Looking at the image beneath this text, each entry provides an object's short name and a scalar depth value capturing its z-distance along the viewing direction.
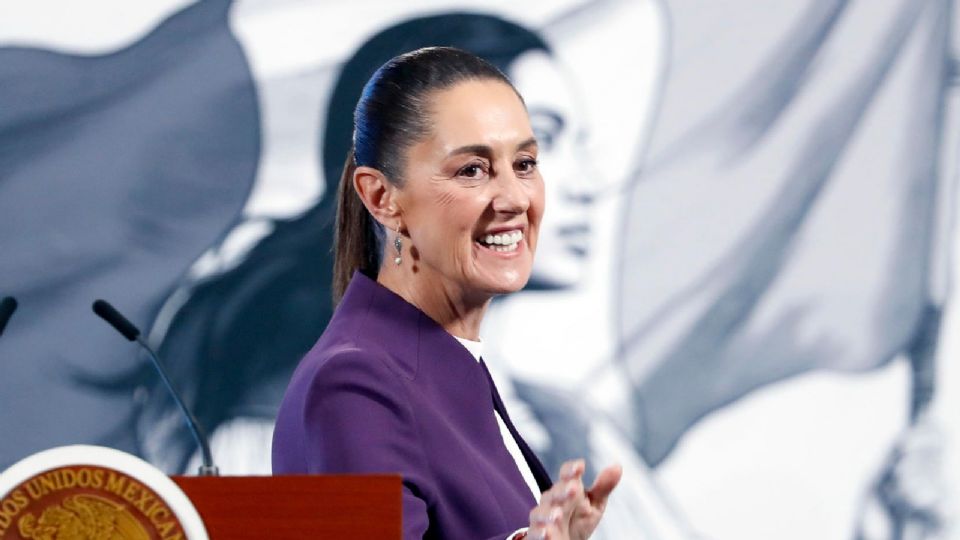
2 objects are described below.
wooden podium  5.64
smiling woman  5.94
